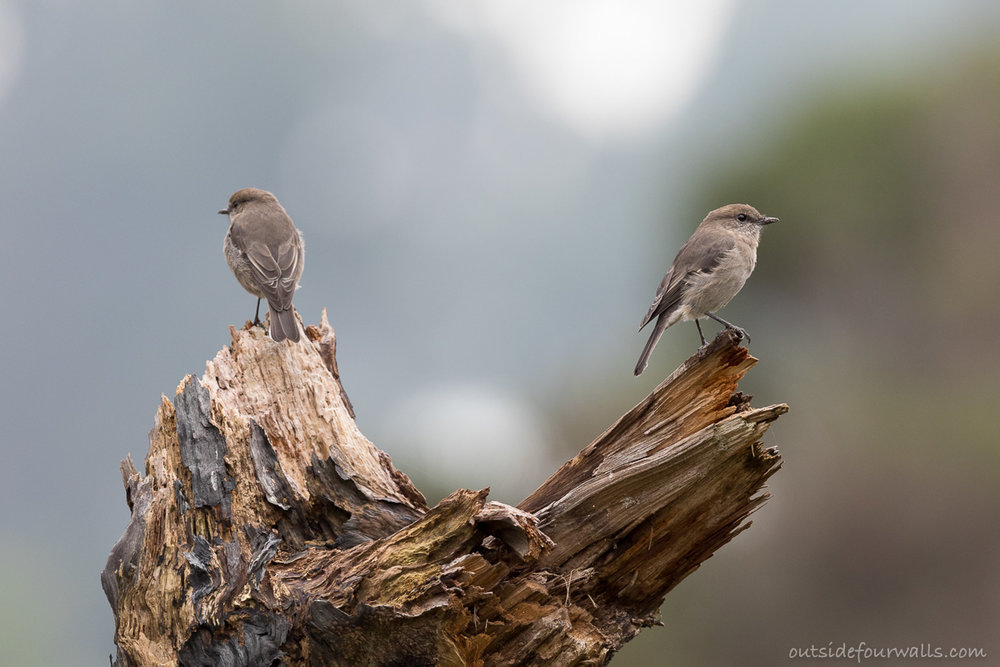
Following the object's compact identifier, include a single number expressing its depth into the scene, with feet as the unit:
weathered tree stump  30.27
